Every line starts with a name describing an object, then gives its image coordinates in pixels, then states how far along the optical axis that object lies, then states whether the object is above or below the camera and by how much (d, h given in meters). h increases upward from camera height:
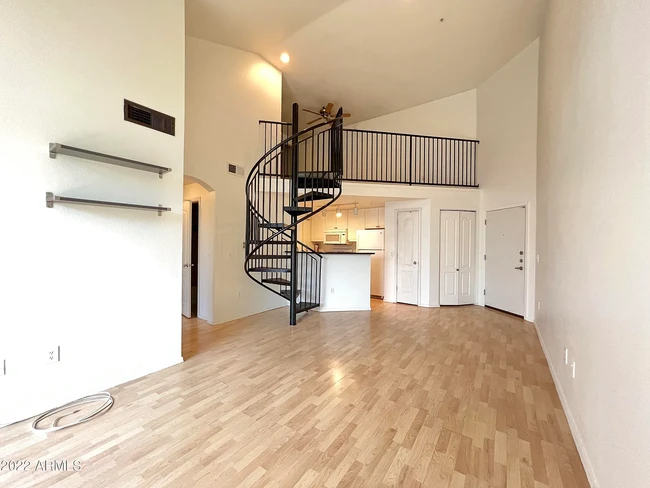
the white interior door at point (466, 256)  6.21 -0.30
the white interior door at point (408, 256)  6.28 -0.33
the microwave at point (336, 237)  8.26 +0.11
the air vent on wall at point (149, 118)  2.72 +1.19
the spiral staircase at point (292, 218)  4.59 +0.39
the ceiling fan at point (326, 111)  6.38 +2.87
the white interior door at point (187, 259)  5.21 -0.36
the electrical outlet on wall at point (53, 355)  2.25 -0.91
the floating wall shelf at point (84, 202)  2.22 +0.30
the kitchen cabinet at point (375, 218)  7.62 +0.61
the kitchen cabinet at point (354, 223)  8.01 +0.49
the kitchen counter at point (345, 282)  5.73 -0.81
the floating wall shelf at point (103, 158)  2.21 +0.68
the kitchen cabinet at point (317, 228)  8.67 +0.38
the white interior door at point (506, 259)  5.16 -0.33
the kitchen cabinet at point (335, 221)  8.31 +0.57
